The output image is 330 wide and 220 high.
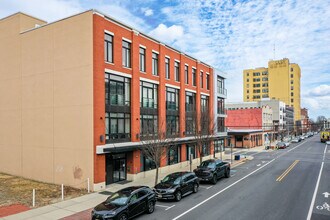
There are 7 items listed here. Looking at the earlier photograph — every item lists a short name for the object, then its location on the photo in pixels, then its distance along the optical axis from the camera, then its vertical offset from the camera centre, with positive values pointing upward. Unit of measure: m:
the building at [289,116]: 109.60 +0.43
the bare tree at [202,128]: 30.62 -1.28
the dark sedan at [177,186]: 17.73 -4.64
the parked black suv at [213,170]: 23.38 -4.70
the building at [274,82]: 133.25 +17.34
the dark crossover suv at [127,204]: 13.28 -4.49
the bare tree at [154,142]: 21.75 -2.01
